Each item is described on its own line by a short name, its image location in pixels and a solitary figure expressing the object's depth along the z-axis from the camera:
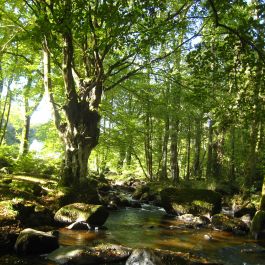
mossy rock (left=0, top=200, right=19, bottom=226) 8.53
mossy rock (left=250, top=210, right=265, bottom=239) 11.35
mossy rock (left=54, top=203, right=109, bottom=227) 10.91
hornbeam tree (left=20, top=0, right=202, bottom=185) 14.62
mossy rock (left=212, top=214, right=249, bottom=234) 12.11
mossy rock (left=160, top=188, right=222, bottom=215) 14.90
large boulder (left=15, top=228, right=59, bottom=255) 7.55
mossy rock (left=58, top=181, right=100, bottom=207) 12.85
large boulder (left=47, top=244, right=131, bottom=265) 7.31
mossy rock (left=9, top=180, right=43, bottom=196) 12.16
